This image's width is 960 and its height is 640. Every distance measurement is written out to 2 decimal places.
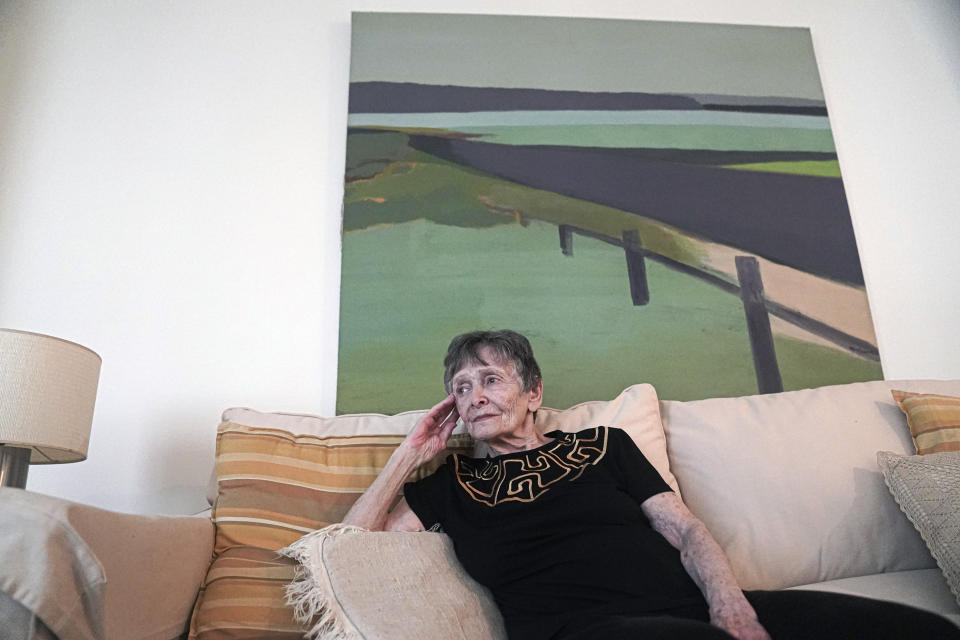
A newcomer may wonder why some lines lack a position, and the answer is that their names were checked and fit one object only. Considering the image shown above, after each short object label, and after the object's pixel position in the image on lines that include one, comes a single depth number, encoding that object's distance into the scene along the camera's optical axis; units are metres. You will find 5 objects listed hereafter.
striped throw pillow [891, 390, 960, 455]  1.71
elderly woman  1.15
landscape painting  2.28
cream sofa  1.06
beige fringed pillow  1.28
